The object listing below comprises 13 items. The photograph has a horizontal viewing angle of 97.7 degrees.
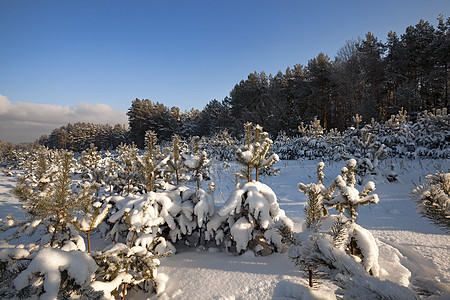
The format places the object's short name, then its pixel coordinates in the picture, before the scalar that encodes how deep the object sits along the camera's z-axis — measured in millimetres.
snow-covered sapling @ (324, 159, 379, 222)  1929
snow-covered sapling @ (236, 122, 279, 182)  3258
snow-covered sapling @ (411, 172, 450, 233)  1113
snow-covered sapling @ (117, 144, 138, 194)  5105
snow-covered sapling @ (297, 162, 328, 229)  1781
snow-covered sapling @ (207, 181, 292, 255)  2754
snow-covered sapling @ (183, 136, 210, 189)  3848
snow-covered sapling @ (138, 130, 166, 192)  3349
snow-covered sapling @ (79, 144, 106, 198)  6714
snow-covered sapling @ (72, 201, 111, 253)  2168
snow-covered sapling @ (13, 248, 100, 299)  1393
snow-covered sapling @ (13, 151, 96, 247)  1865
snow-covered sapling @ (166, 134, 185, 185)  4113
